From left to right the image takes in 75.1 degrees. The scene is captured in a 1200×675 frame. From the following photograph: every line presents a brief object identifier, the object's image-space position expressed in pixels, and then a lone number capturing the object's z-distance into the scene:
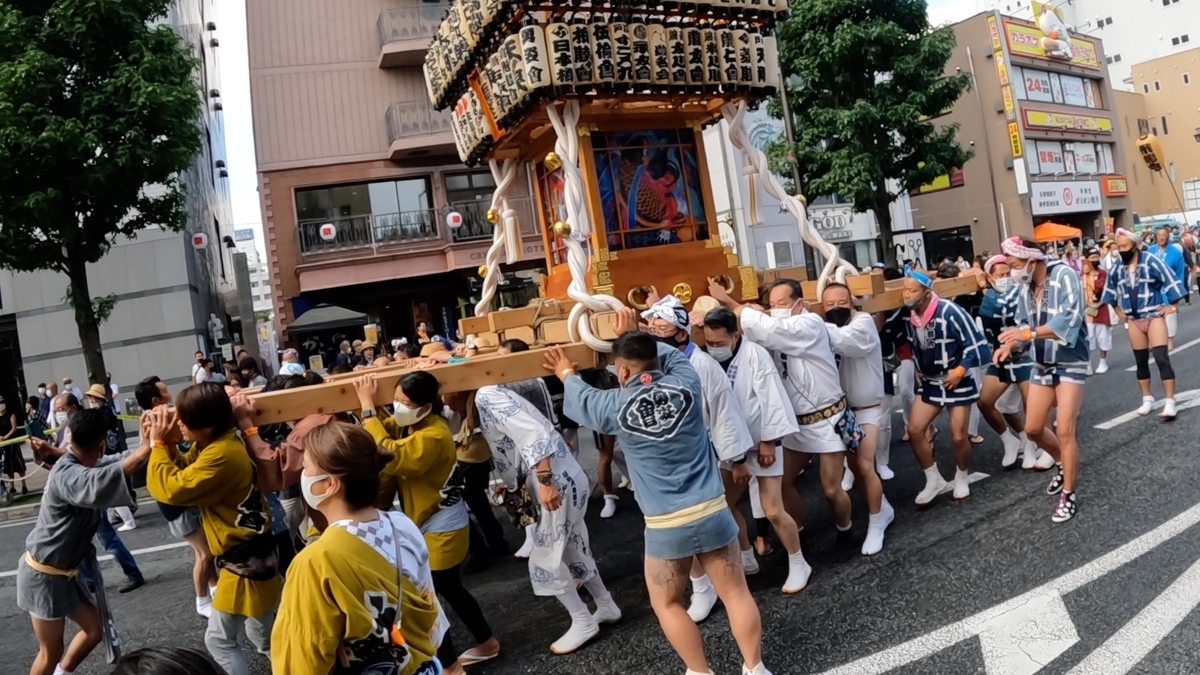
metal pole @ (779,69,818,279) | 17.52
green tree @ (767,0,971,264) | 17.72
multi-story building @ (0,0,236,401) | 18.38
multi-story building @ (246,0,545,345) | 21.92
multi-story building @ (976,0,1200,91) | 46.66
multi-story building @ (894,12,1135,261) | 30.55
